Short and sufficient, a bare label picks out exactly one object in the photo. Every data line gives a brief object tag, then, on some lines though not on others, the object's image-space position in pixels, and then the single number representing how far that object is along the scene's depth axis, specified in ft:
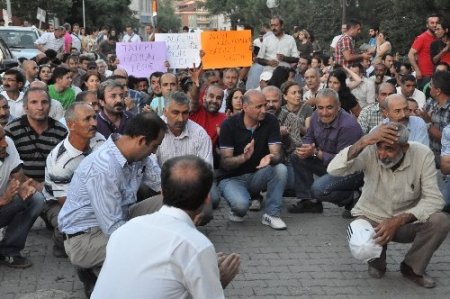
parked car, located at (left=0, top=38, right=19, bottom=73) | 42.84
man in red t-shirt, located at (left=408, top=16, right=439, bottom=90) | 39.50
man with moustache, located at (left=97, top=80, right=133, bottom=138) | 24.13
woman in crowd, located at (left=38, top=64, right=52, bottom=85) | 36.63
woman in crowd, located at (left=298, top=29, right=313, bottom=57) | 55.83
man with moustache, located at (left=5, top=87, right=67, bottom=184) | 22.53
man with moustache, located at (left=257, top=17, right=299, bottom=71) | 42.80
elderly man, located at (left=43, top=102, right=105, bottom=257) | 19.75
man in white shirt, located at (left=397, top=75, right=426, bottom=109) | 32.40
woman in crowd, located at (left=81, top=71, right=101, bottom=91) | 31.88
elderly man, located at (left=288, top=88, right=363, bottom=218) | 24.40
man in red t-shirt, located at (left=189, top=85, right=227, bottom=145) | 26.61
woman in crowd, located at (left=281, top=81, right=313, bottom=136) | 29.00
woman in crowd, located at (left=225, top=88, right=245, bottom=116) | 29.45
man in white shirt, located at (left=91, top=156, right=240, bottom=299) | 9.42
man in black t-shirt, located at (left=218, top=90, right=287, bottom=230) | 24.08
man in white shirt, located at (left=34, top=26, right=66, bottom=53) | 59.72
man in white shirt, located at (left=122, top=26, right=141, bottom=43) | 75.15
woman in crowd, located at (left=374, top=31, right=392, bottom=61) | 48.62
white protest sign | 36.99
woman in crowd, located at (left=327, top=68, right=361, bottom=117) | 32.32
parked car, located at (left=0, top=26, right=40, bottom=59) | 63.68
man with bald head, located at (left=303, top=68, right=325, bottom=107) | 34.19
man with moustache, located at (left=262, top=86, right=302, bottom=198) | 27.07
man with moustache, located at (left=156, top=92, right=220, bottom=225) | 22.94
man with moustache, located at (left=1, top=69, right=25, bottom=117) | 28.71
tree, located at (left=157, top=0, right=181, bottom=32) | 297.88
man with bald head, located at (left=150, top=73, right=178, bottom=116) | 30.86
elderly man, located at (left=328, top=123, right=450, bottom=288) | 18.02
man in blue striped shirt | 15.58
